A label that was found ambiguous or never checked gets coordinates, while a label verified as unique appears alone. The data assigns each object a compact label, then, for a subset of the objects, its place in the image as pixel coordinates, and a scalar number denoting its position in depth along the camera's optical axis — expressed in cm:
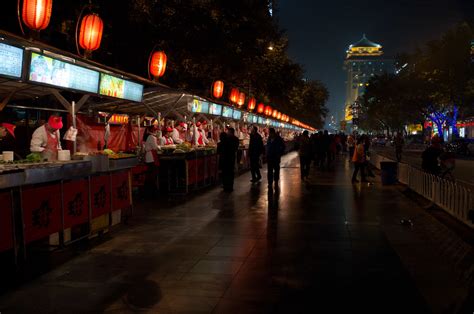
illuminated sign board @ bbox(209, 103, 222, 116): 1913
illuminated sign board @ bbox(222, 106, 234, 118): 2158
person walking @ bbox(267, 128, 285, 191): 1628
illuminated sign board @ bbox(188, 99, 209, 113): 1661
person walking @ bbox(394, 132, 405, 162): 3083
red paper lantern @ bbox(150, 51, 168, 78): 1509
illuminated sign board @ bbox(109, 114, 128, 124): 2166
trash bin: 1723
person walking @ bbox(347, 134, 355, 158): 3327
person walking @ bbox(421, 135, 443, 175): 1345
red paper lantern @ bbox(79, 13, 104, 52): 1105
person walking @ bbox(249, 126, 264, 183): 1742
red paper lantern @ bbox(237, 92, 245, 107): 2685
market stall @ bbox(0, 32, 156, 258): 658
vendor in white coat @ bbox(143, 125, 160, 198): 1354
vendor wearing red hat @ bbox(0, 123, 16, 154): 1452
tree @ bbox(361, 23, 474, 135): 4319
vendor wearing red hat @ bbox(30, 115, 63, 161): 952
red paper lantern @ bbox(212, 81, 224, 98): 2131
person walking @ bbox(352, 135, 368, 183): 1797
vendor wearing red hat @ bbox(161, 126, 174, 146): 1689
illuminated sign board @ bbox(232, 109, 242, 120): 2400
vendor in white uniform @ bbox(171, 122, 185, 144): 1792
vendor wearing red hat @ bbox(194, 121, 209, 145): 1948
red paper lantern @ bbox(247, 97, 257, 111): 2972
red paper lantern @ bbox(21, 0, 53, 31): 872
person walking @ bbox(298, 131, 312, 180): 1856
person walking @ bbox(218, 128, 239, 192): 1514
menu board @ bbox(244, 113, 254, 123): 2840
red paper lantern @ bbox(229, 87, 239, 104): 2566
